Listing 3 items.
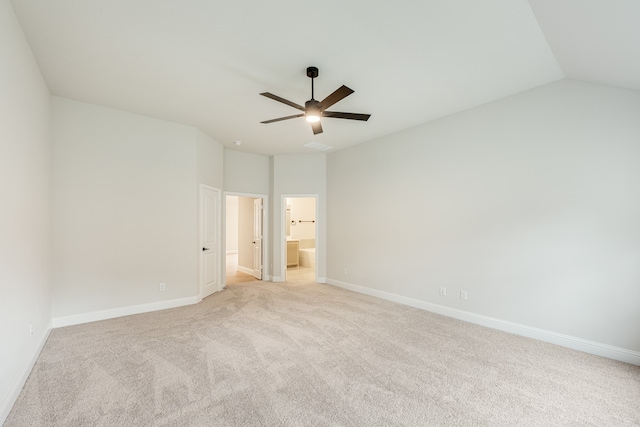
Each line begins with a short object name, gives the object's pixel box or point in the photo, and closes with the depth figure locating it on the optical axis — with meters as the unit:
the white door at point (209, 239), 4.98
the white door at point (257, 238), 6.69
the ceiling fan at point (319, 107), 2.66
